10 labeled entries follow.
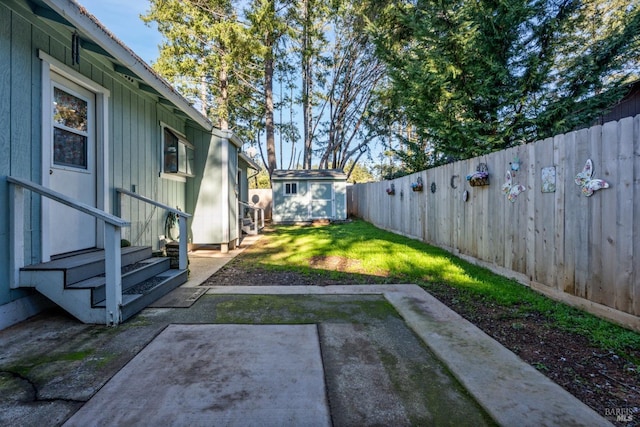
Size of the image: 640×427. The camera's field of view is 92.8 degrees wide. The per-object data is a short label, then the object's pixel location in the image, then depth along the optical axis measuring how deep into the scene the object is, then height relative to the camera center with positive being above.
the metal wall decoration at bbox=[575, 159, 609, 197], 2.84 +0.30
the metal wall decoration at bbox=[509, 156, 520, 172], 4.00 +0.64
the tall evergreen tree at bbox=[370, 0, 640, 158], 6.70 +3.37
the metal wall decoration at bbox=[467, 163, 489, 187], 4.70 +0.57
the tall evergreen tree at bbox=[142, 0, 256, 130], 12.52 +7.30
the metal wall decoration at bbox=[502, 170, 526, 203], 4.01 +0.33
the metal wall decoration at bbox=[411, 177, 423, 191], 7.31 +0.69
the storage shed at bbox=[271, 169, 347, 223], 14.23 +0.80
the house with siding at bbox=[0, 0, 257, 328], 2.71 +0.58
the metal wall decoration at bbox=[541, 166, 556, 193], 3.44 +0.38
